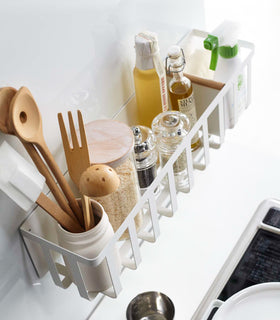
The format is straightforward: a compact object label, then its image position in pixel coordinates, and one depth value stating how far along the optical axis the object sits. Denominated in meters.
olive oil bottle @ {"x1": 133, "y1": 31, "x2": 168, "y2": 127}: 0.95
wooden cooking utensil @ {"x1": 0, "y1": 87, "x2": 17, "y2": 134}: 0.74
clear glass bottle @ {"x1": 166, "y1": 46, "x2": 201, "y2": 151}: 1.03
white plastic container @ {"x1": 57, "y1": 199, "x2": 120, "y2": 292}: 0.84
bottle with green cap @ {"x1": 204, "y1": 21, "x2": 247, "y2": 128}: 1.10
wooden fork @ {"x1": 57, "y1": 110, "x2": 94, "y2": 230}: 0.83
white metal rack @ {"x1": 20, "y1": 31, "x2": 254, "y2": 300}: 0.85
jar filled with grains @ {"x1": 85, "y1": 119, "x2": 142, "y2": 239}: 0.90
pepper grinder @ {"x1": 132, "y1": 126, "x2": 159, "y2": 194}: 0.98
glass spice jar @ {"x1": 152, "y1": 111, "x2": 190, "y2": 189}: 1.01
